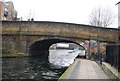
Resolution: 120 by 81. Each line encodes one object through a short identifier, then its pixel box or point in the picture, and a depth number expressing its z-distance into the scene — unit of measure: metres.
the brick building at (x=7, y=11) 26.96
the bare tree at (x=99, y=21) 25.42
